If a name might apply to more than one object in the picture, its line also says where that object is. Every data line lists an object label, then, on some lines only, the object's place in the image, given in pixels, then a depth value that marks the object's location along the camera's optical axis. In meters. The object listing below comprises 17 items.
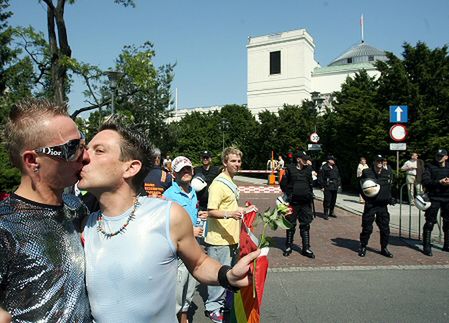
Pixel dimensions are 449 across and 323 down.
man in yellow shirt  4.98
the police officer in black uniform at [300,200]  8.33
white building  66.31
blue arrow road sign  12.07
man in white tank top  1.98
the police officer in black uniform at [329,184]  13.51
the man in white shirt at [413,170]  14.38
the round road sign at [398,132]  11.80
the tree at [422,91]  17.30
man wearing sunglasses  1.63
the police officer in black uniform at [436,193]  8.19
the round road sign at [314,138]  22.86
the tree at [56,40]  16.05
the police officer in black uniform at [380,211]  8.13
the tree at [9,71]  18.92
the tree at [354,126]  18.67
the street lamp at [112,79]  14.44
